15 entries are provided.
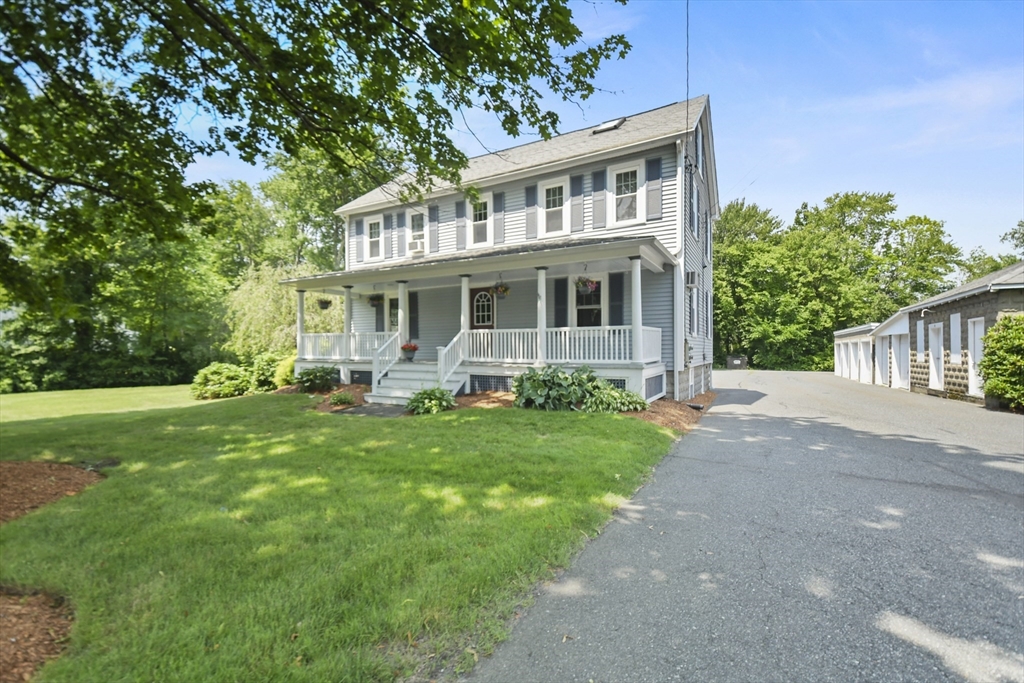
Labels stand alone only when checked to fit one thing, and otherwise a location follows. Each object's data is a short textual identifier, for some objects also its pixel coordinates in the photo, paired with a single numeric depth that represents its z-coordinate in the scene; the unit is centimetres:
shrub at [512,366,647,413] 895
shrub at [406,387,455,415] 964
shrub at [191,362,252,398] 1470
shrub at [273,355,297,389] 1502
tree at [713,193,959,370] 3369
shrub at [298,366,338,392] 1336
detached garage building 1148
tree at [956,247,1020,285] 3638
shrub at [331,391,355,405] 1100
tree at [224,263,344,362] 2133
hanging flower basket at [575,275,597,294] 1065
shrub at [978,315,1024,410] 1030
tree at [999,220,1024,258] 3461
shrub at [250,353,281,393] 1530
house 1052
